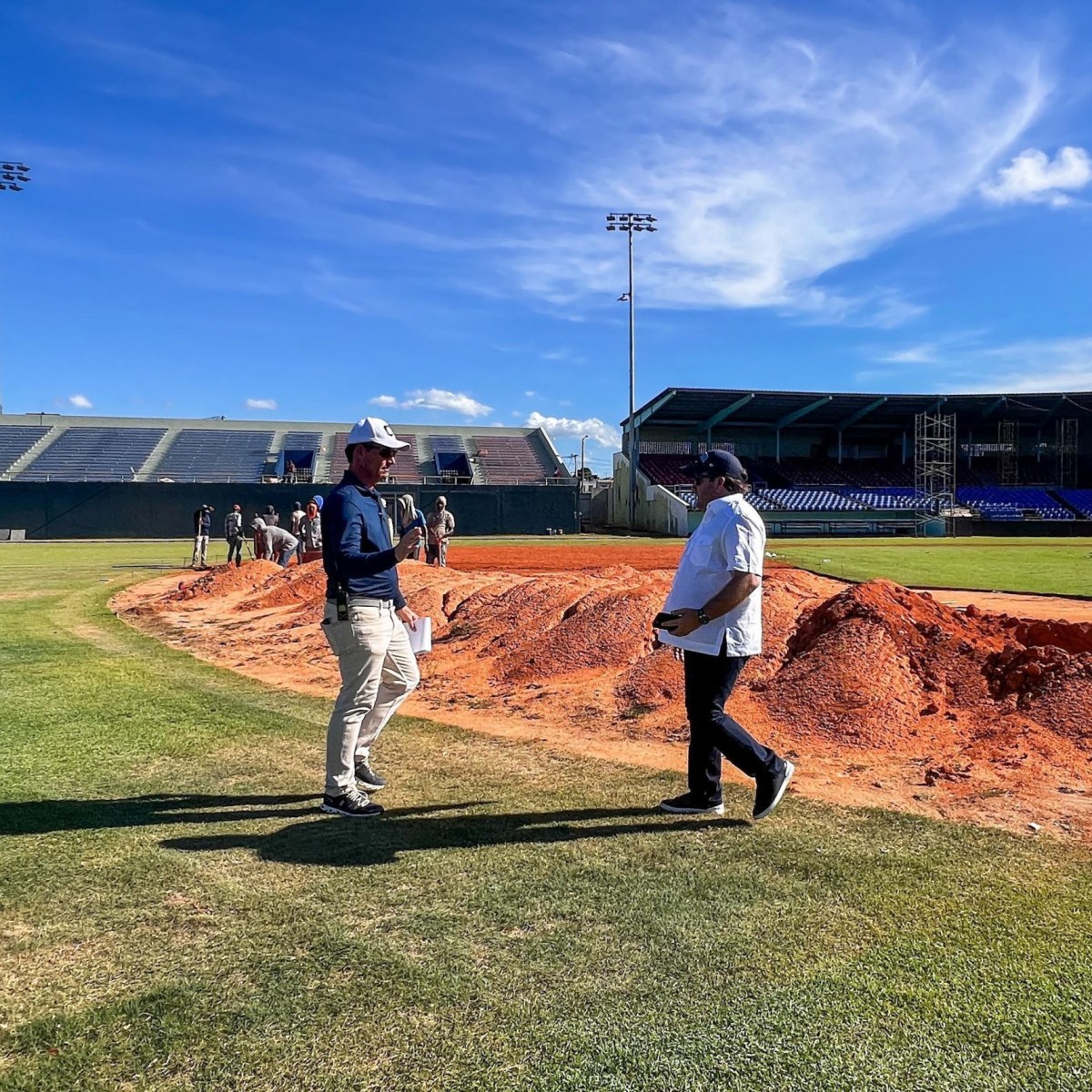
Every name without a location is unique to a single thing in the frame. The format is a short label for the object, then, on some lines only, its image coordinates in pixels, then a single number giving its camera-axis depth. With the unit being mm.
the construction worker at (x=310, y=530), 18469
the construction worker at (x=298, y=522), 19744
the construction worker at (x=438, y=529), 15734
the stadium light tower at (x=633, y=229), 50312
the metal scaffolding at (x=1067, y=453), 54750
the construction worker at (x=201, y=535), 20988
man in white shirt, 3973
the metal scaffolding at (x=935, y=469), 47656
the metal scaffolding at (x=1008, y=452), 55188
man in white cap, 4145
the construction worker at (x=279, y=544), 18250
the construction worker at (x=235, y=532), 19609
